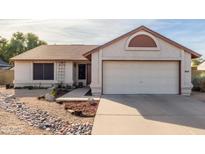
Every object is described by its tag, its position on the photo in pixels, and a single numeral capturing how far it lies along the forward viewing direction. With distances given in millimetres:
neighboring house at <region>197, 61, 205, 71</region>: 19458
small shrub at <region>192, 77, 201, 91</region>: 11099
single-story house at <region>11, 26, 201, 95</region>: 9344
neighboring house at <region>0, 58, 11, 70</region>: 21513
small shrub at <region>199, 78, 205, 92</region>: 10826
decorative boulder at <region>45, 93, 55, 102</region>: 8061
